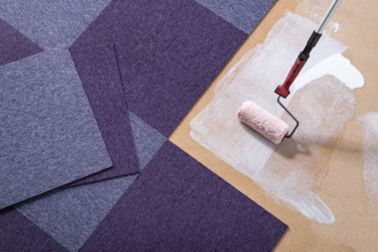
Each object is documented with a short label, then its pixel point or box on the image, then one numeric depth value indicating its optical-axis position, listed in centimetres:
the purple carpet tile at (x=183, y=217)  129
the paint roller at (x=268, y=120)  134
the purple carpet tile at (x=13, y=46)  149
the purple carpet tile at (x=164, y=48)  145
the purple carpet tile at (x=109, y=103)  137
